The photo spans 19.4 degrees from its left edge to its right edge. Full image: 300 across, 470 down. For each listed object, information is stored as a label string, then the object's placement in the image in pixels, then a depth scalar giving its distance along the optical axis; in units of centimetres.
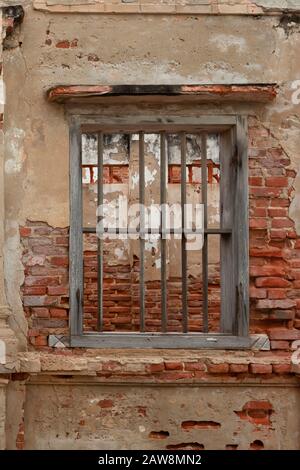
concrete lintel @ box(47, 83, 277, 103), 610
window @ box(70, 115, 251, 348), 1019
